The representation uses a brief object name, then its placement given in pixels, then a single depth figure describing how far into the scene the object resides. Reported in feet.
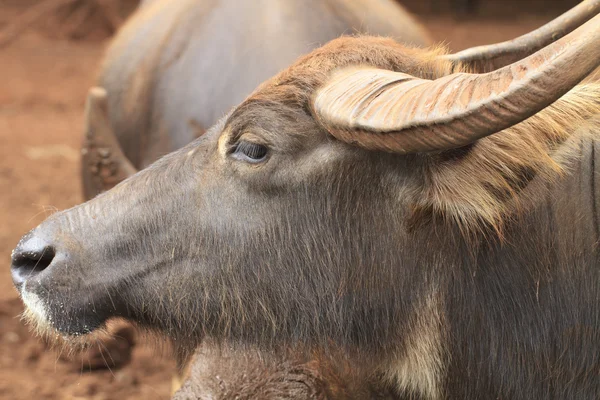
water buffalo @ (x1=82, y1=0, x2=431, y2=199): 30.78
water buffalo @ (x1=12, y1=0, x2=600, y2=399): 18.06
